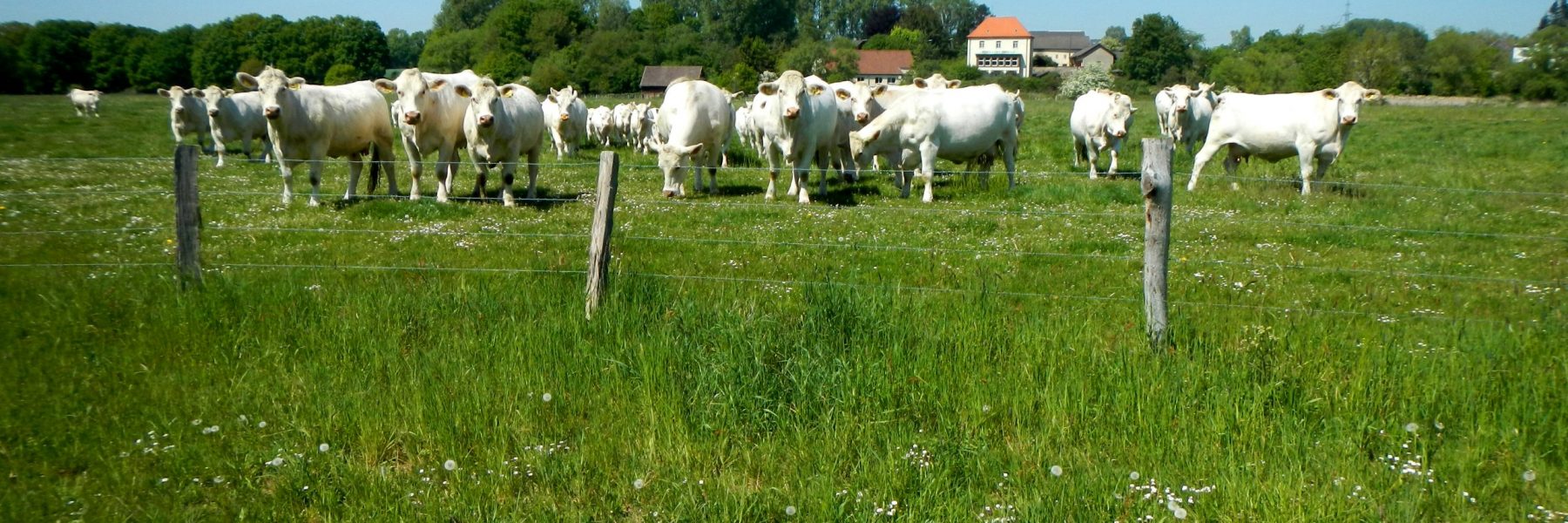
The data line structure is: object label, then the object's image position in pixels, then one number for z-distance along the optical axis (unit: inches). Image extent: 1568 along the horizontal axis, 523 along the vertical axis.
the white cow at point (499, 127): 546.6
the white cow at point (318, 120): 546.0
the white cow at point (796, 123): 571.8
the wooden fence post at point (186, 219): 291.7
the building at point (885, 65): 4785.9
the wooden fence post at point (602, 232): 263.1
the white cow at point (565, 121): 966.4
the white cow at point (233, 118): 835.3
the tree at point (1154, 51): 3853.3
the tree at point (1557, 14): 5068.9
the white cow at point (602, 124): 1216.4
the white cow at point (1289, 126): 624.7
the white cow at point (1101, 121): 737.6
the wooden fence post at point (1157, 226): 233.0
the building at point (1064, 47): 6186.0
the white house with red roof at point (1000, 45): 5944.9
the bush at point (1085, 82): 2967.5
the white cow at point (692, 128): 582.6
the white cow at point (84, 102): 1539.1
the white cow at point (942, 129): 609.3
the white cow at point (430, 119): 552.7
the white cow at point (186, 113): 924.0
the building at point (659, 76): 3846.0
